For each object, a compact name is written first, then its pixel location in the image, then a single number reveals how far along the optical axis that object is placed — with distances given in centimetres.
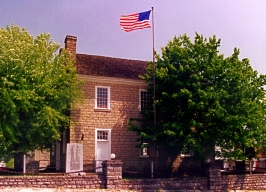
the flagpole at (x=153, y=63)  2502
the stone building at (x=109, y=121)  2605
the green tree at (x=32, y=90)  2158
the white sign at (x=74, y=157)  2278
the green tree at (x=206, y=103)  2320
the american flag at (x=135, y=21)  2452
